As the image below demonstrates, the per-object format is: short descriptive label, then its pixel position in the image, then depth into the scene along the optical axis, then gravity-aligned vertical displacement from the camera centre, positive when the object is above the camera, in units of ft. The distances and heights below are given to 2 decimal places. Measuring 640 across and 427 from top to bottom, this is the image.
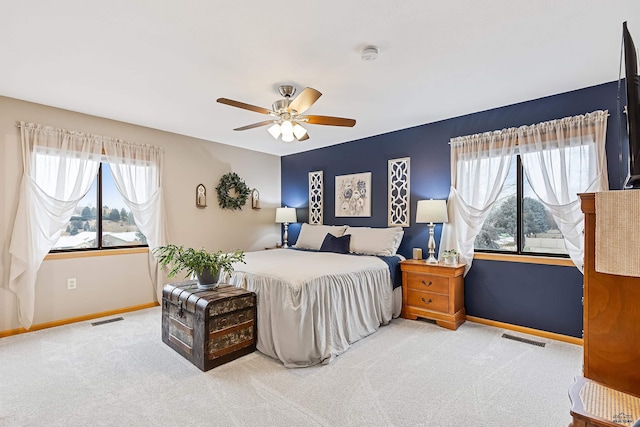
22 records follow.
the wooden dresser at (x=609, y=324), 3.51 -1.31
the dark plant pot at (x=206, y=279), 9.49 -2.10
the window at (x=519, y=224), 10.82 -0.50
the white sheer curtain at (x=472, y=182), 11.39 +1.10
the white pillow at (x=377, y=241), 13.46 -1.33
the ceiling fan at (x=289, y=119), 9.01 +2.81
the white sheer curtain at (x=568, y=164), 9.59 +1.49
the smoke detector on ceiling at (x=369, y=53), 7.49 +3.83
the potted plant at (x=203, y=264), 9.36 -1.63
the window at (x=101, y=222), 12.49 -0.47
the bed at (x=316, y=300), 8.63 -2.77
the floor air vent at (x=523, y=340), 10.00 -4.27
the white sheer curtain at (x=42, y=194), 10.78 +0.61
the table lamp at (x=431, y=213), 12.19 -0.10
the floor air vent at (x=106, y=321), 11.84 -4.26
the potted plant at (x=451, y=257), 11.98 -1.79
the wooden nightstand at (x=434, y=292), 11.44 -3.14
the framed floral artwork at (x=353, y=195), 15.83 +0.81
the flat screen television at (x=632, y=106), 3.82 +1.28
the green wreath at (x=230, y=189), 16.72 +1.06
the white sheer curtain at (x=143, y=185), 13.08 +1.14
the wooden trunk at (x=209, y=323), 8.38 -3.21
